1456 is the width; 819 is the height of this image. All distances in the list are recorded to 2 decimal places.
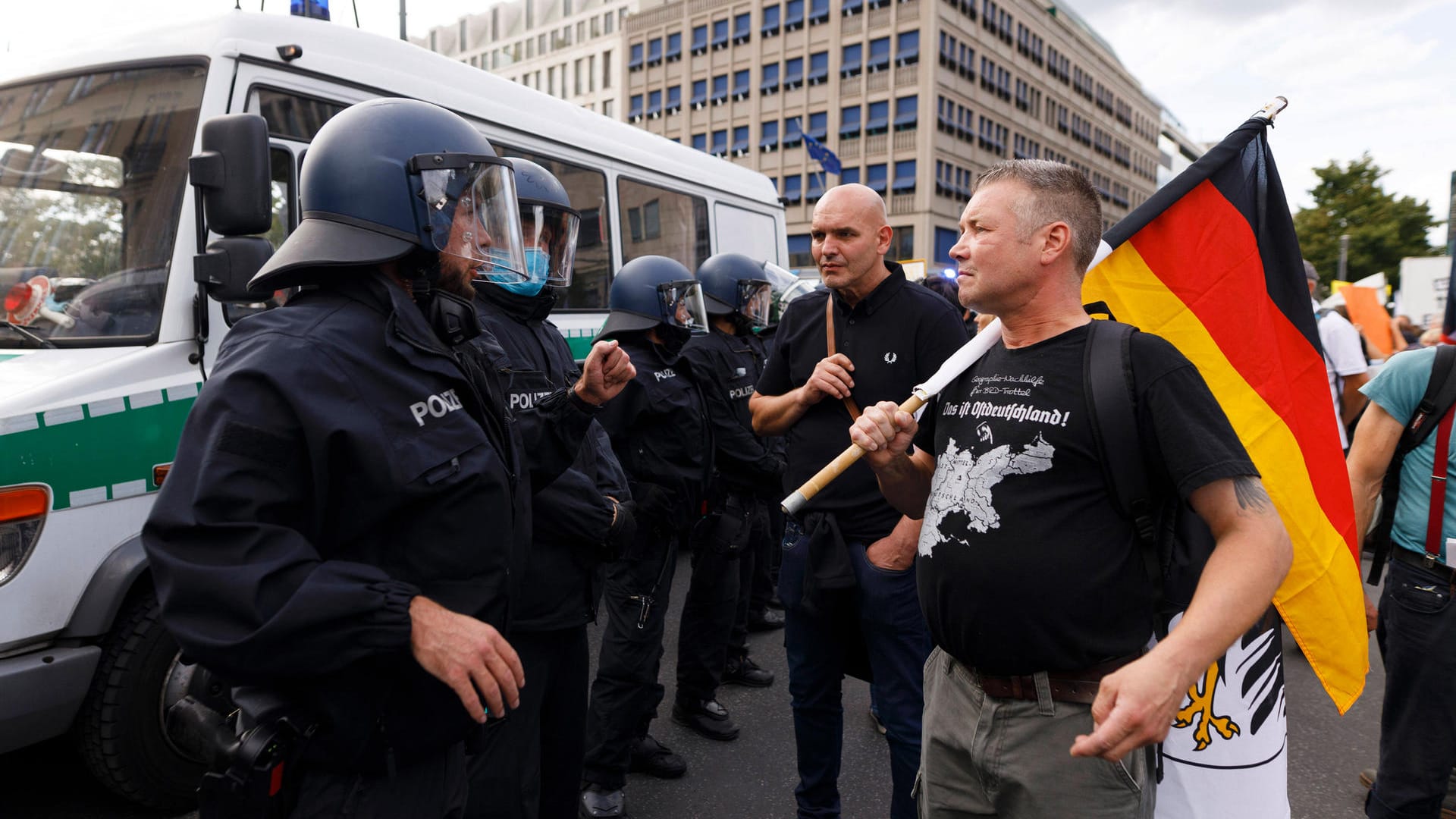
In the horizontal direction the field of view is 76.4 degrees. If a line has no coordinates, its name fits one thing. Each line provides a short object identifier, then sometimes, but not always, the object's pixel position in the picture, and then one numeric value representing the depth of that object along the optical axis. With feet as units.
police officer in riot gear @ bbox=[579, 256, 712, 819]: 11.64
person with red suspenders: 9.43
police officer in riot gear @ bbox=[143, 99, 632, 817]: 4.62
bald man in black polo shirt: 9.71
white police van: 9.77
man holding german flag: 5.36
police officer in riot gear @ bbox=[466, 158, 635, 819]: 8.44
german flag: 8.02
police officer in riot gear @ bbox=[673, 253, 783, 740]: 14.08
